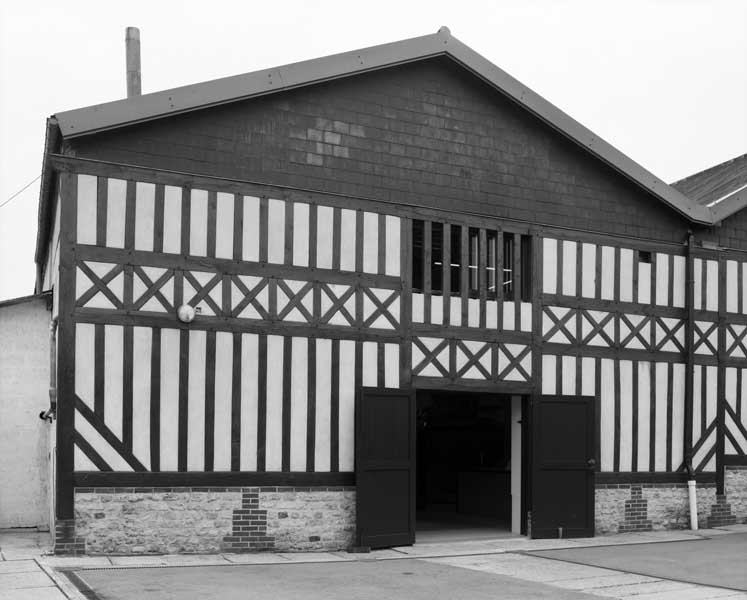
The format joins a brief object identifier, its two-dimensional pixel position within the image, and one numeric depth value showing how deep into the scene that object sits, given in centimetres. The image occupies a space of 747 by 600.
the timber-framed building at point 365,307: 1206
